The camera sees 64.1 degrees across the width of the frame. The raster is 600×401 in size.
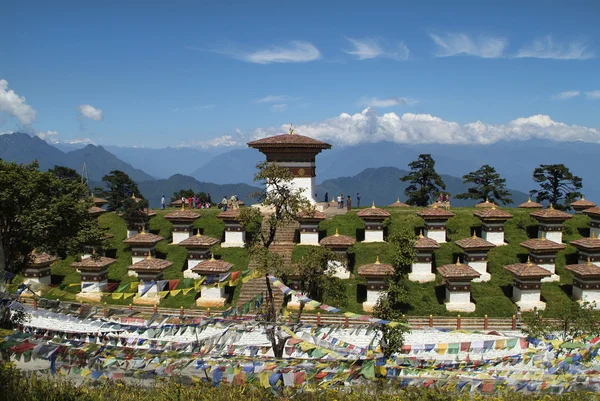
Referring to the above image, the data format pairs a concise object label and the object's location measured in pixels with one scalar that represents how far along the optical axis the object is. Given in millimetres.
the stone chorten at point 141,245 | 28141
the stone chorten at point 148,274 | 25281
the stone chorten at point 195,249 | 27406
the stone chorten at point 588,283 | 24266
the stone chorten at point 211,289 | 24484
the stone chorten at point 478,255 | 26672
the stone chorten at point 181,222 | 30547
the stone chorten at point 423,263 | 26453
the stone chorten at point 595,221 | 30125
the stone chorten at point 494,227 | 29609
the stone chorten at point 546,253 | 26547
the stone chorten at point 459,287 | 23906
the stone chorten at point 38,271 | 26766
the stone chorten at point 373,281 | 23797
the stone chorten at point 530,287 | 24047
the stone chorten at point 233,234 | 30448
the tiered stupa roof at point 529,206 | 35594
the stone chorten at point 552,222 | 28938
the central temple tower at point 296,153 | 35344
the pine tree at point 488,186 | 46625
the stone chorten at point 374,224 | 29781
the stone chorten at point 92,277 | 25734
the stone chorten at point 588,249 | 26398
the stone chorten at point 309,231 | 29703
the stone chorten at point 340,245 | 26688
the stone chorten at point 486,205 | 34969
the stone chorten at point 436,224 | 29375
